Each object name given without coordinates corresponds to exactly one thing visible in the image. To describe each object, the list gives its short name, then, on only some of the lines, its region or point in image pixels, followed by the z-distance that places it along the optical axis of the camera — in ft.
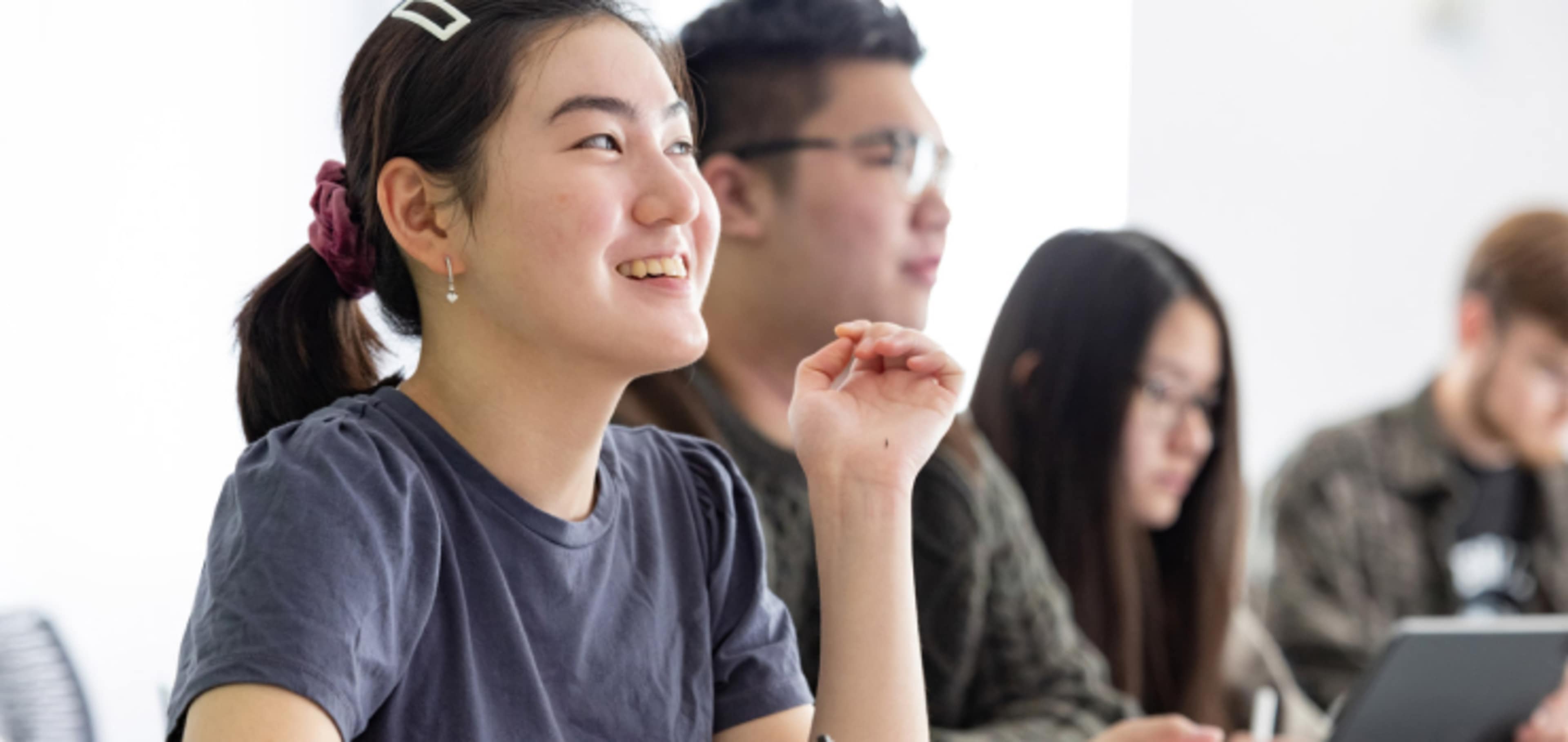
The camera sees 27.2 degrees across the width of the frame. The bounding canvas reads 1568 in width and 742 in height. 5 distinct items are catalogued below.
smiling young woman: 5.49
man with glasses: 7.44
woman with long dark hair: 8.52
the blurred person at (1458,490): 10.75
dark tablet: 7.56
